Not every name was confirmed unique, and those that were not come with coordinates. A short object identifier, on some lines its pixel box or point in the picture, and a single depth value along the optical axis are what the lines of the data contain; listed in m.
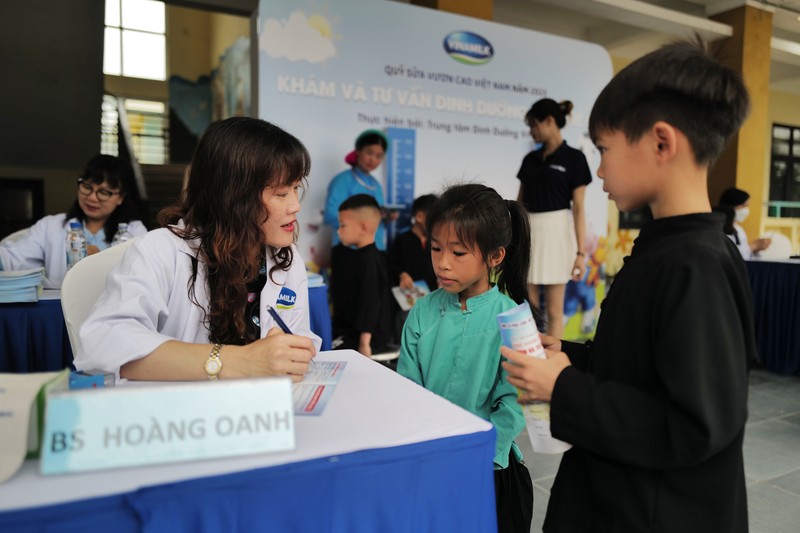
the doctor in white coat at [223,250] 1.13
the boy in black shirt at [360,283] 3.33
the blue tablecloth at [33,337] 2.05
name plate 0.60
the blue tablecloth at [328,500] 0.59
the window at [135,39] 11.23
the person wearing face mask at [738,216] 4.75
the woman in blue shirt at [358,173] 3.92
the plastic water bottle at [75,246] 2.48
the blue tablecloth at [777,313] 4.02
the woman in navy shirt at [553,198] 3.48
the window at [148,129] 10.99
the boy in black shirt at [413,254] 3.99
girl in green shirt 1.30
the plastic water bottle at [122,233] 2.76
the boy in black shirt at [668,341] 0.72
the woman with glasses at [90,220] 2.66
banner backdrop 3.83
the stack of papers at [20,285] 2.04
